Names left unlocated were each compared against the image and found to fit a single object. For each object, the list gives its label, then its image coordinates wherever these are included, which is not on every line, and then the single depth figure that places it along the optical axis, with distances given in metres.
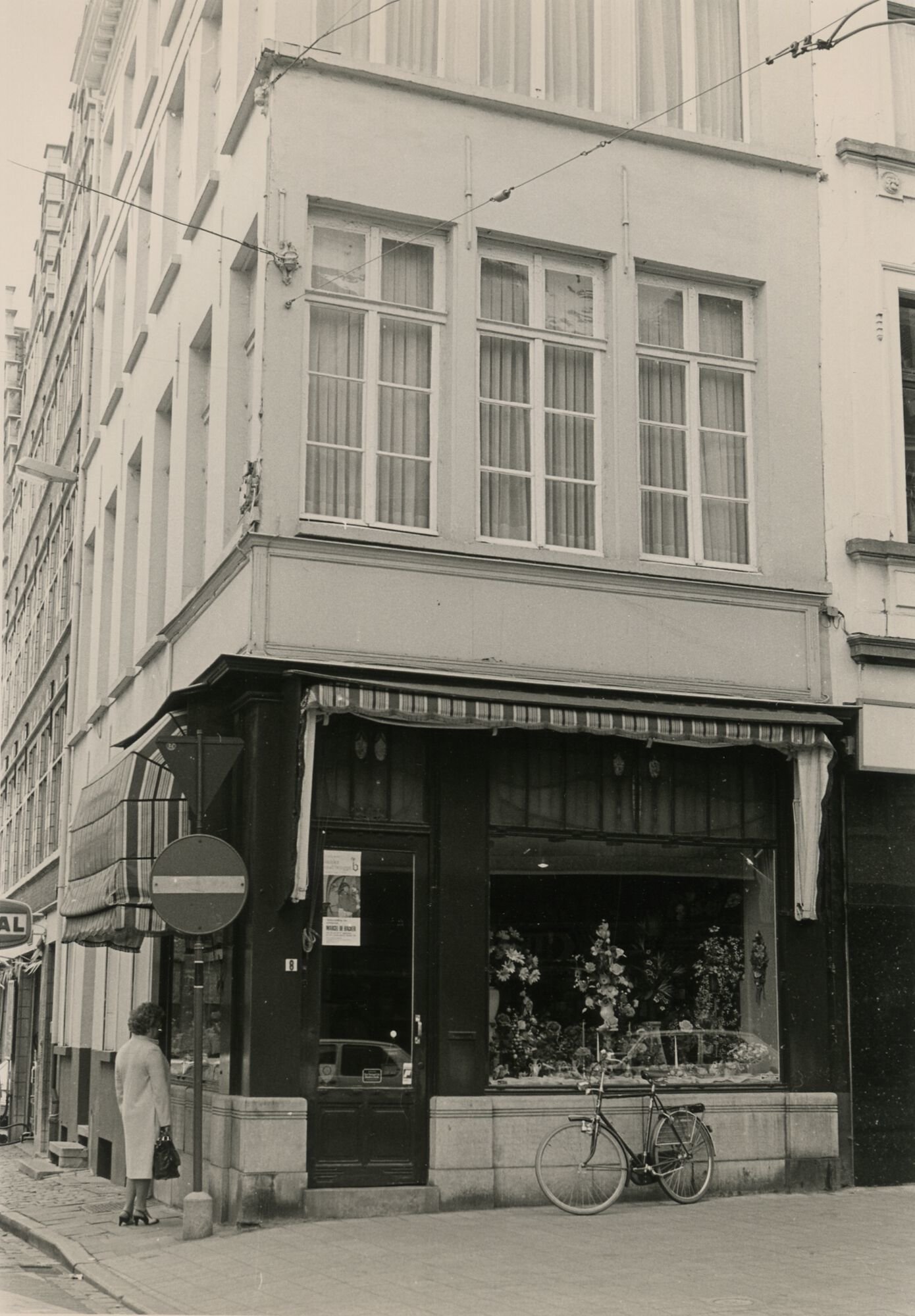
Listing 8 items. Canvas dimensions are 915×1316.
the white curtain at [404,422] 13.45
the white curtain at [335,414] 13.23
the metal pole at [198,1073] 11.09
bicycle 12.13
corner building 12.48
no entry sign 11.05
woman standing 12.62
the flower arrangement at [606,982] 13.36
